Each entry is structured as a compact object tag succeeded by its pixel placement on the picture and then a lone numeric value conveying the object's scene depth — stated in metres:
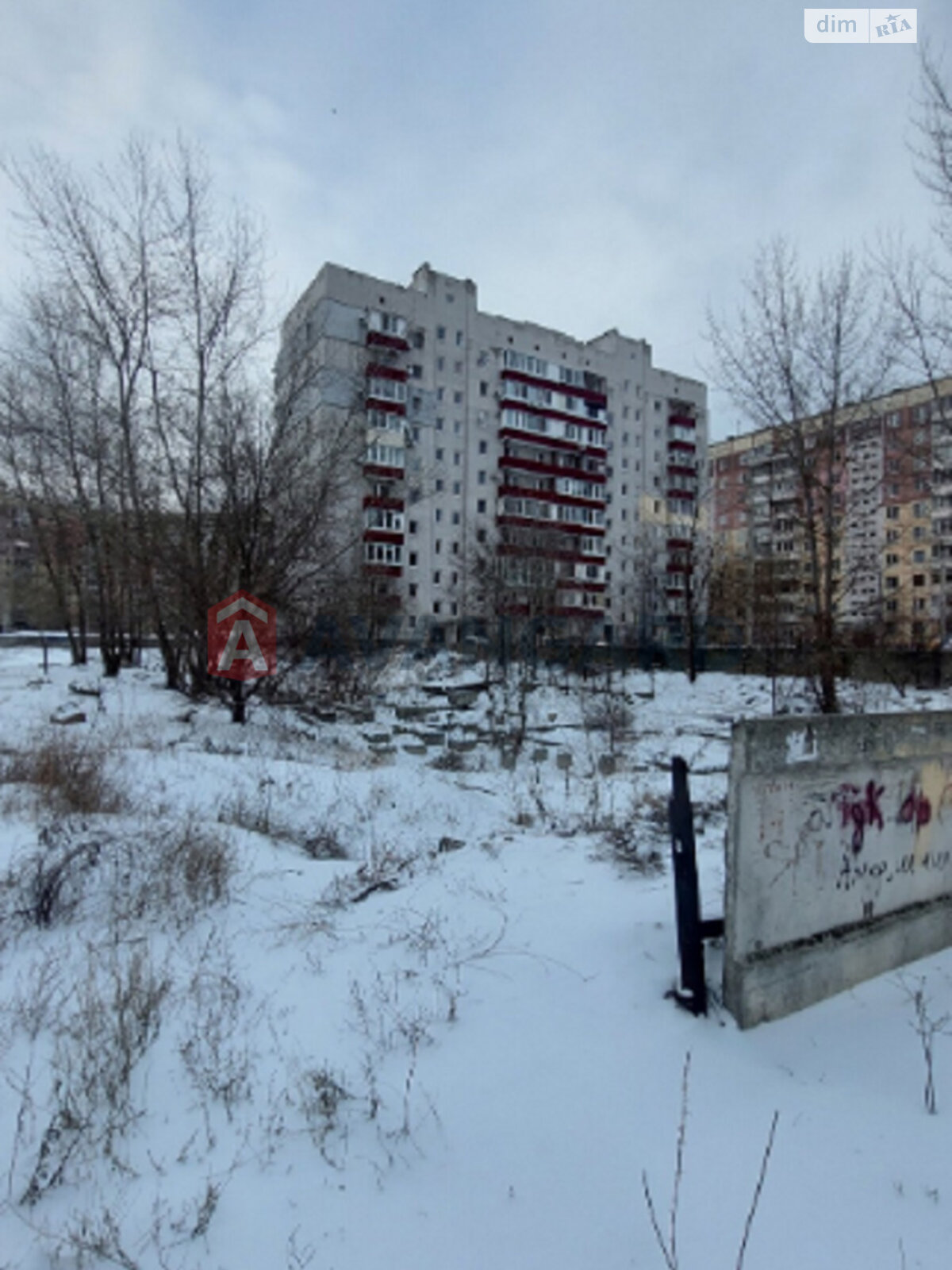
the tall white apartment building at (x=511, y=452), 39.31
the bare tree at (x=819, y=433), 15.07
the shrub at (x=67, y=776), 5.46
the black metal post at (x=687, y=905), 2.66
